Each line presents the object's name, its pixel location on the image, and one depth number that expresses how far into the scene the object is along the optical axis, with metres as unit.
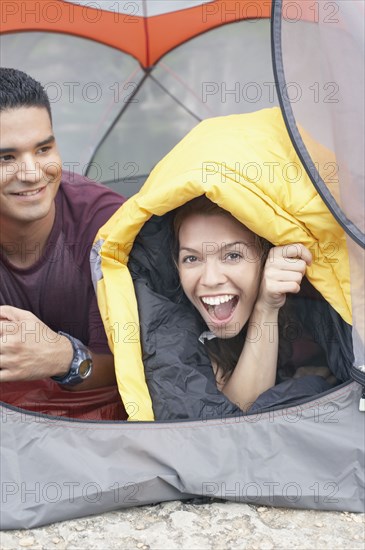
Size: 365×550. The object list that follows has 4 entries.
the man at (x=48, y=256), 1.96
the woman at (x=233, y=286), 1.85
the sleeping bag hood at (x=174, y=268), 1.77
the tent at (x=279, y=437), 1.71
